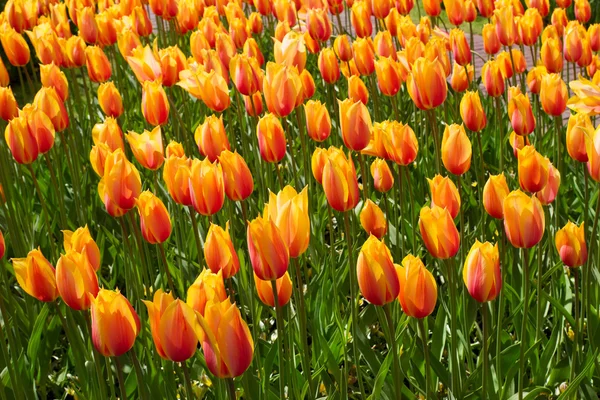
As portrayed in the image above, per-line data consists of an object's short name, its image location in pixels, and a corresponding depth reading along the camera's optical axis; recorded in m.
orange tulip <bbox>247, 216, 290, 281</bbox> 1.90
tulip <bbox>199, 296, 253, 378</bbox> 1.80
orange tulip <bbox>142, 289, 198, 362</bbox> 1.82
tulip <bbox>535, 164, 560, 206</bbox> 2.23
